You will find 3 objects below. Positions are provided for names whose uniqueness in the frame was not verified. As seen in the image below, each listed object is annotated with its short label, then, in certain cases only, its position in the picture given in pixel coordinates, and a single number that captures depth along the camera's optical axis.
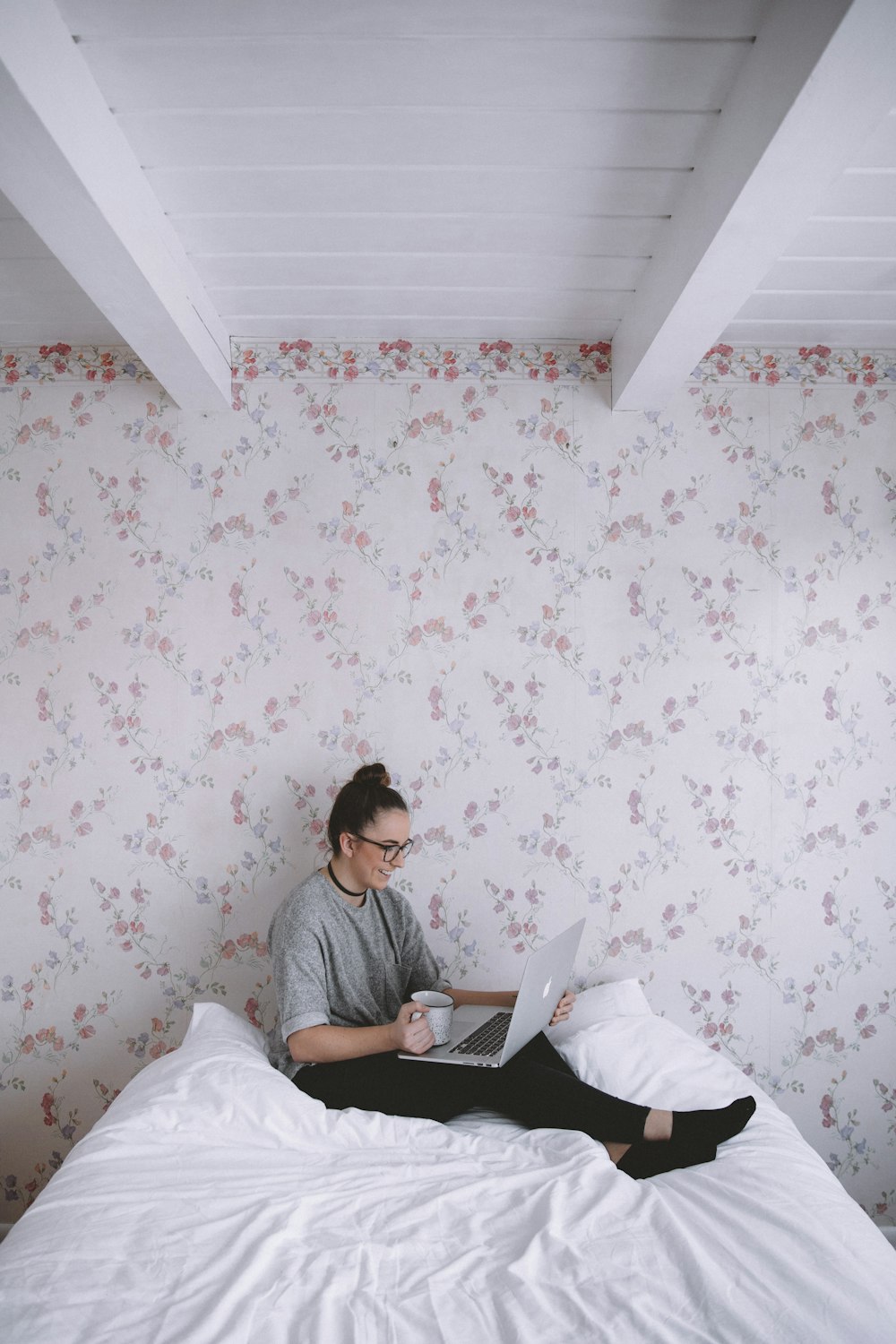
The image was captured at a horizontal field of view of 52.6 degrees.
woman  1.83
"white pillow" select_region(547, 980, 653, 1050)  2.27
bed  1.25
